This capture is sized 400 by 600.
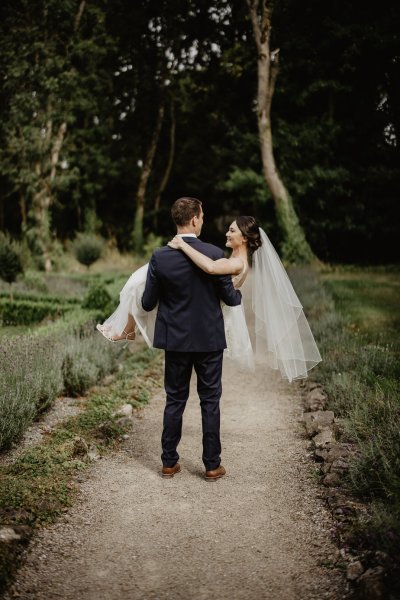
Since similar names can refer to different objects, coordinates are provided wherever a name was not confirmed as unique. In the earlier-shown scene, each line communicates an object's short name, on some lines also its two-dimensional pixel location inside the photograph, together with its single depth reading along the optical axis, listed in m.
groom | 4.11
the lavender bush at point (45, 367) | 4.83
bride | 4.64
